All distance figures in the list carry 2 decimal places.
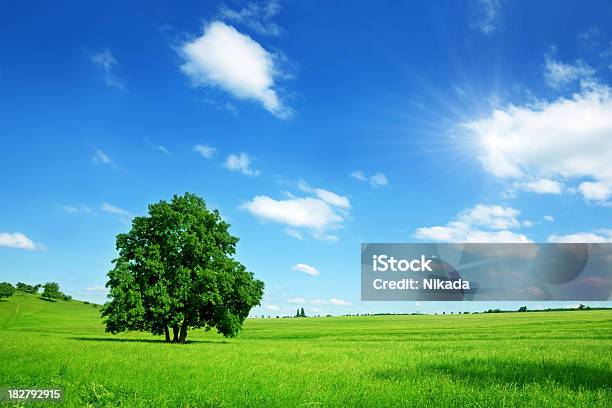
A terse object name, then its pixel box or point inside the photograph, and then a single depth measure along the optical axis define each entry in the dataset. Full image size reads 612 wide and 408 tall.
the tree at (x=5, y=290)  153.62
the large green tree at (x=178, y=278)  42.06
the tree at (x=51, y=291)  175.50
